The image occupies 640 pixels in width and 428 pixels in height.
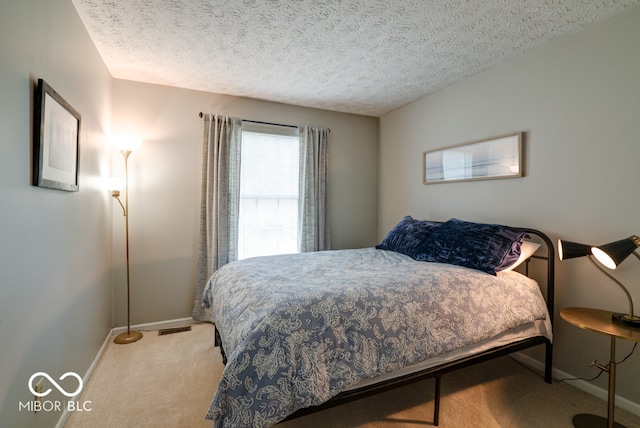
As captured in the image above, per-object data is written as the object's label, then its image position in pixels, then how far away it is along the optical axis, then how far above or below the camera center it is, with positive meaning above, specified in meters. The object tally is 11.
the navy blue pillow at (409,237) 2.61 -0.22
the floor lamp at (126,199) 2.68 +0.12
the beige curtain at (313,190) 3.63 +0.29
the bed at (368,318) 1.26 -0.57
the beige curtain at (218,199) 3.15 +0.15
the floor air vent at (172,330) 2.92 -1.22
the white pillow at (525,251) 2.12 -0.27
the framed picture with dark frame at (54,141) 1.36 +0.37
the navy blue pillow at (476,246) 2.09 -0.24
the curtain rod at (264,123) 3.35 +1.08
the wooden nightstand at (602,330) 1.51 -0.61
